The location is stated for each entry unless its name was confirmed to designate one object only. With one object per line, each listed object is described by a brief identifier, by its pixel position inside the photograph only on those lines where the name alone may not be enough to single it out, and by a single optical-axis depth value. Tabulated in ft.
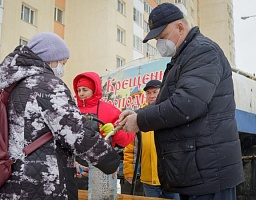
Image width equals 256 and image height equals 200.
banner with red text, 24.48
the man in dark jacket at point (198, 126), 6.42
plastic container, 7.62
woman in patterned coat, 6.20
